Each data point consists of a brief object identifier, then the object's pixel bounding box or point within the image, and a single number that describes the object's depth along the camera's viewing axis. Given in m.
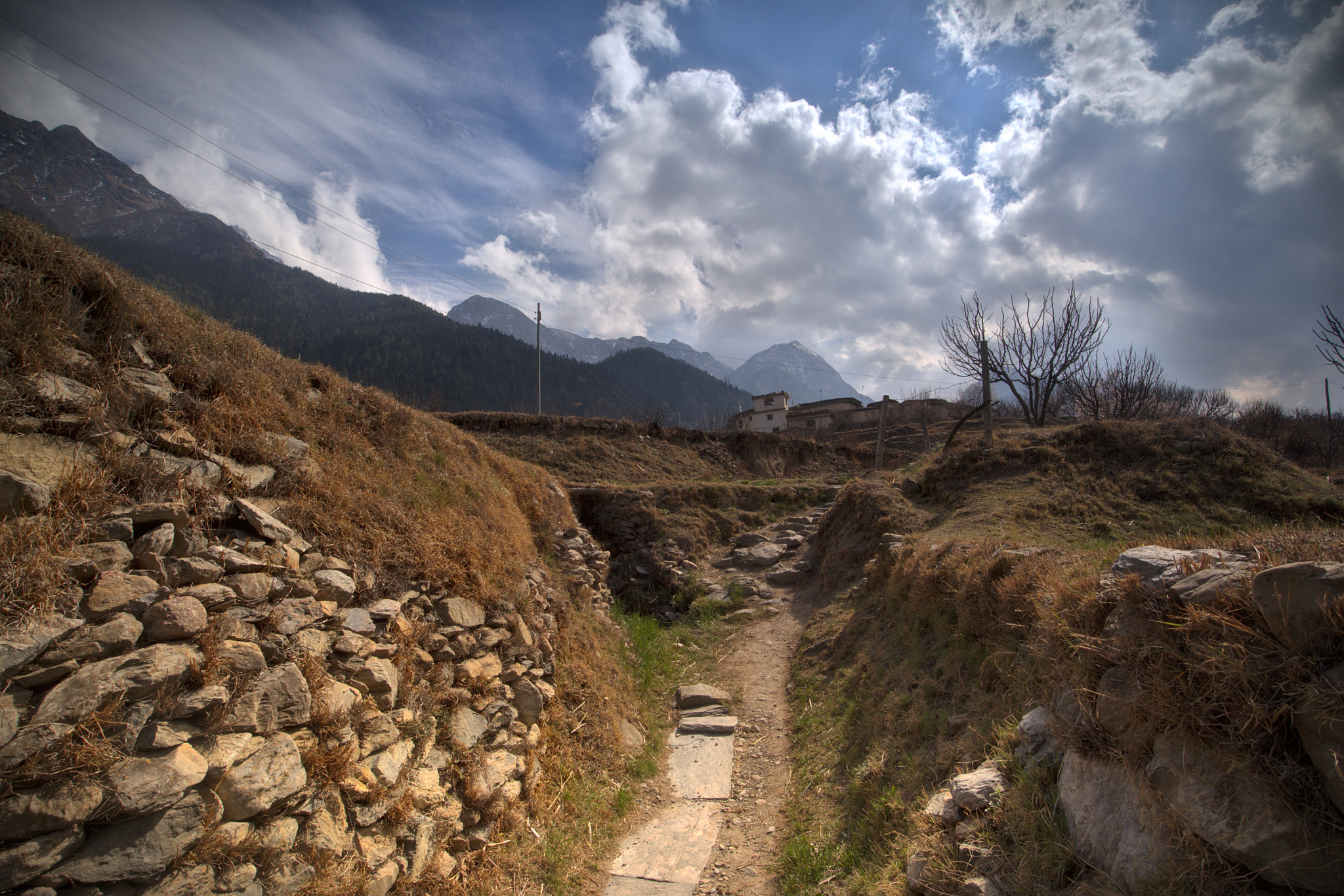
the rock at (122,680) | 2.83
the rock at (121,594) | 3.27
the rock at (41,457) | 3.55
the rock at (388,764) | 4.25
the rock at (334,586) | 4.83
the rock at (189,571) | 3.78
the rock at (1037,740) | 3.77
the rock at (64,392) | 3.94
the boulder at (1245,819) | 2.26
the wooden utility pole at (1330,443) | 28.46
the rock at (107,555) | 3.43
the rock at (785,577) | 14.17
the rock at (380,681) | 4.58
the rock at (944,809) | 3.97
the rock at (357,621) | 4.80
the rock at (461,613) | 6.01
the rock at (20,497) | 3.31
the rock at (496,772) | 5.11
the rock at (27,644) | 2.79
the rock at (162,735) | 3.03
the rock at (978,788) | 3.87
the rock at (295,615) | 4.18
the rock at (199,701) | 3.24
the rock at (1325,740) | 2.25
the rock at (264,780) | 3.25
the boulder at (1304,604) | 2.49
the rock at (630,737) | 7.70
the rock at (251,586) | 4.08
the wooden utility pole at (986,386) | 17.54
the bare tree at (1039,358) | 24.86
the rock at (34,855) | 2.45
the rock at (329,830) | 3.53
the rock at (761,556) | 15.36
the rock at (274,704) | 3.53
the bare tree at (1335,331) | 13.41
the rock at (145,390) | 4.53
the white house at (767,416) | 58.16
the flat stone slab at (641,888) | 5.30
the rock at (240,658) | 3.61
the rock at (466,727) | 5.27
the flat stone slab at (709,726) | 8.46
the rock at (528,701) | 6.42
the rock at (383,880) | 3.71
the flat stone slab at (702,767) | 7.16
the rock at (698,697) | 9.32
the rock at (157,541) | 3.70
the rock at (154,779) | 2.81
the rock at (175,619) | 3.41
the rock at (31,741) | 2.58
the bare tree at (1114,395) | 31.35
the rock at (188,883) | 2.85
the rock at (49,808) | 2.50
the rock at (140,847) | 2.65
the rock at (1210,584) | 3.03
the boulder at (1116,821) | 2.73
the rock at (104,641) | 3.02
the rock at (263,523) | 4.57
